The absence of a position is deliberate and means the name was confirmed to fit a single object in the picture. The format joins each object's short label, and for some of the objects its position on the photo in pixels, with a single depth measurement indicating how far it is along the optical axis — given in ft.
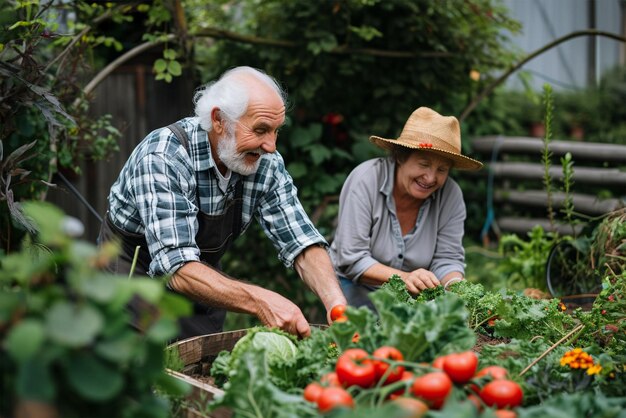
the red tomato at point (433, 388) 5.06
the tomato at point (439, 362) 5.46
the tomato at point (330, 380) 5.50
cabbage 6.86
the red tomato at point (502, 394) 5.33
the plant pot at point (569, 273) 12.73
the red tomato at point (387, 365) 5.47
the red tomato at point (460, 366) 5.33
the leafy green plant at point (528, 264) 14.97
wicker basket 6.65
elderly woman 11.76
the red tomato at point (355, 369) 5.36
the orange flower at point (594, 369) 6.15
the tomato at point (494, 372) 5.63
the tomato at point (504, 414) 5.11
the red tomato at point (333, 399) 4.99
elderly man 8.60
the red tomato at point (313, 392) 5.34
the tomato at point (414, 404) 4.76
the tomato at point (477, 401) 5.26
